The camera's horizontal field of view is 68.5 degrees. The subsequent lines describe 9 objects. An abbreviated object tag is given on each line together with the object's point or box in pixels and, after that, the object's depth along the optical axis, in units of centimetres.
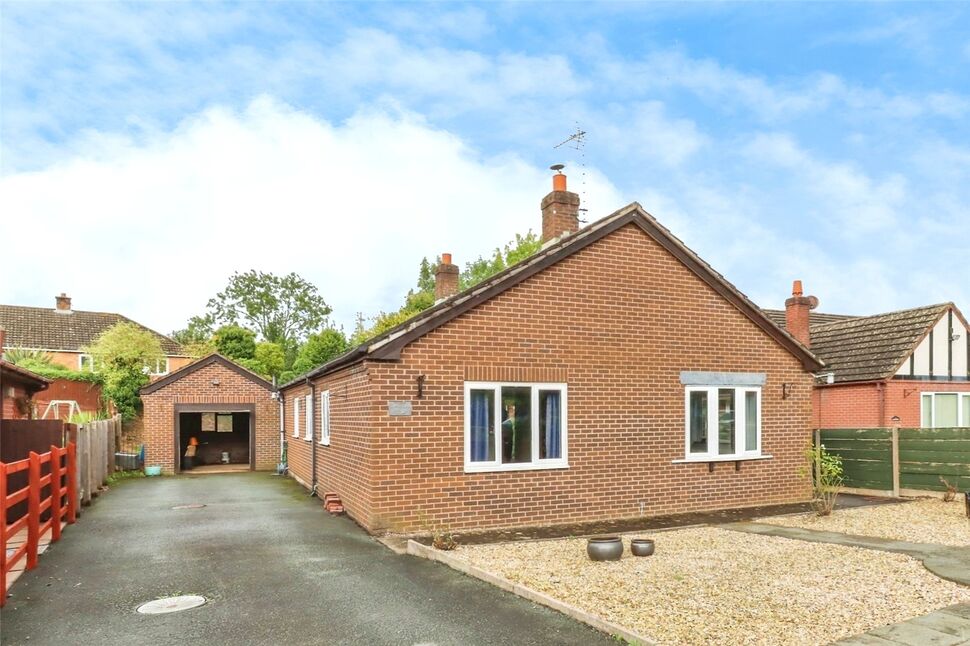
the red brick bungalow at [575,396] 1131
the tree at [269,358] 4546
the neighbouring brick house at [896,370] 2012
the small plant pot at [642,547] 933
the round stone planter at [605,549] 903
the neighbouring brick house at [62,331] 4538
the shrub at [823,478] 1323
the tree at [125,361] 2525
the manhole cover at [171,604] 739
